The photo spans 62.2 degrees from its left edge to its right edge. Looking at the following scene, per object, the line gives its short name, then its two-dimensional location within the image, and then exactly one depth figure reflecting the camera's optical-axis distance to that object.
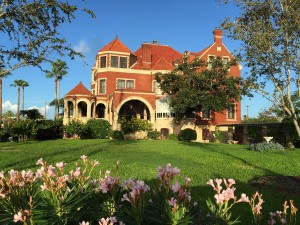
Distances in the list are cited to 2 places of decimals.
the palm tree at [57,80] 48.09
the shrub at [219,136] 31.64
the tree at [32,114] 32.64
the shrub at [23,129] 25.70
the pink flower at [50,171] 1.88
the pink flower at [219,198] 1.58
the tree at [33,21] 7.01
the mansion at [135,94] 30.67
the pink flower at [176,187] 1.69
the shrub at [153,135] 28.62
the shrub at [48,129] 28.00
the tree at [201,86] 27.58
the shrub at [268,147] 16.31
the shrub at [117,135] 27.30
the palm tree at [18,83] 51.61
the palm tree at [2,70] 7.55
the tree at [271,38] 9.49
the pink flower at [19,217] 1.39
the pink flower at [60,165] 1.99
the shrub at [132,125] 28.40
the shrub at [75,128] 27.49
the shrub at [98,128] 28.00
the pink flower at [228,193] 1.55
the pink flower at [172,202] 1.55
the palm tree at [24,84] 51.86
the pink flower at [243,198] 1.62
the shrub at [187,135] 27.45
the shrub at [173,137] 28.67
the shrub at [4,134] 27.00
